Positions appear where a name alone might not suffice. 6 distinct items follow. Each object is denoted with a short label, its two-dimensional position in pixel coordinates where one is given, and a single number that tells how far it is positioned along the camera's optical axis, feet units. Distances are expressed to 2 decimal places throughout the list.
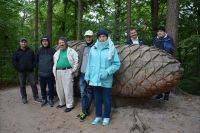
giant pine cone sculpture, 10.40
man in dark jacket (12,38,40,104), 12.88
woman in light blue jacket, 9.89
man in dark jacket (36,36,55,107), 12.09
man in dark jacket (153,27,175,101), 11.82
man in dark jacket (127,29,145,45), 11.97
